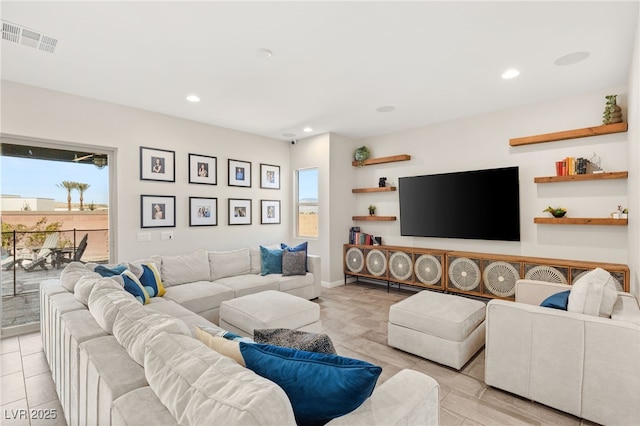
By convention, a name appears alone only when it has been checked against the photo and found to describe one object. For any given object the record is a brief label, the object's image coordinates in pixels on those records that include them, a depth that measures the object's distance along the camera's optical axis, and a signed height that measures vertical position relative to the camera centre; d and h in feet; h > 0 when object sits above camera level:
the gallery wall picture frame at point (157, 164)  13.39 +2.40
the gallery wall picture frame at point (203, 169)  14.98 +2.41
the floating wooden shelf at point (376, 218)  17.07 -0.19
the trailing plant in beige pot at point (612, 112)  10.84 +3.59
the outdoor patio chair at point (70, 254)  11.71 -1.40
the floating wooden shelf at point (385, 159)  16.56 +3.12
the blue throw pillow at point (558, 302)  6.77 -2.03
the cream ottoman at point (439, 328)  8.22 -3.28
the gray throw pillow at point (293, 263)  14.10 -2.21
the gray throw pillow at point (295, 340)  3.87 -1.68
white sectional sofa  2.61 -1.80
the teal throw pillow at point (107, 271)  9.28 -1.65
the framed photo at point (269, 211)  17.97 +0.30
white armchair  5.69 -2.99
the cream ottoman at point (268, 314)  8.77 -2.94
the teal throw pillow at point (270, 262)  14.21 -2.17
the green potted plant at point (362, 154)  18.17 +3.65
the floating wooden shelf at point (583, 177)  10.68 +1.32
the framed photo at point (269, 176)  17.97 +2.41
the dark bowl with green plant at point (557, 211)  11.96 +0.06
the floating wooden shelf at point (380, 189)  17.05 +1.48
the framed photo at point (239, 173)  16.55 +2.40
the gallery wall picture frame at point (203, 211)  14.94 +0.29
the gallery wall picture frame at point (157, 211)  13.37 +0.28
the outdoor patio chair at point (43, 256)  11.05 -1.39
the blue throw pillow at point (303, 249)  14.61 -1.61
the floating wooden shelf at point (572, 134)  10.78 +3.02
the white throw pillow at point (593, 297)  6.34 -1.81
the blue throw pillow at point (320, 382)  3.05 -1.71
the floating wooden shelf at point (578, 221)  10.66 -0.33
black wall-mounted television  13.15 +0.43
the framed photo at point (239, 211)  16.51 +0.29
